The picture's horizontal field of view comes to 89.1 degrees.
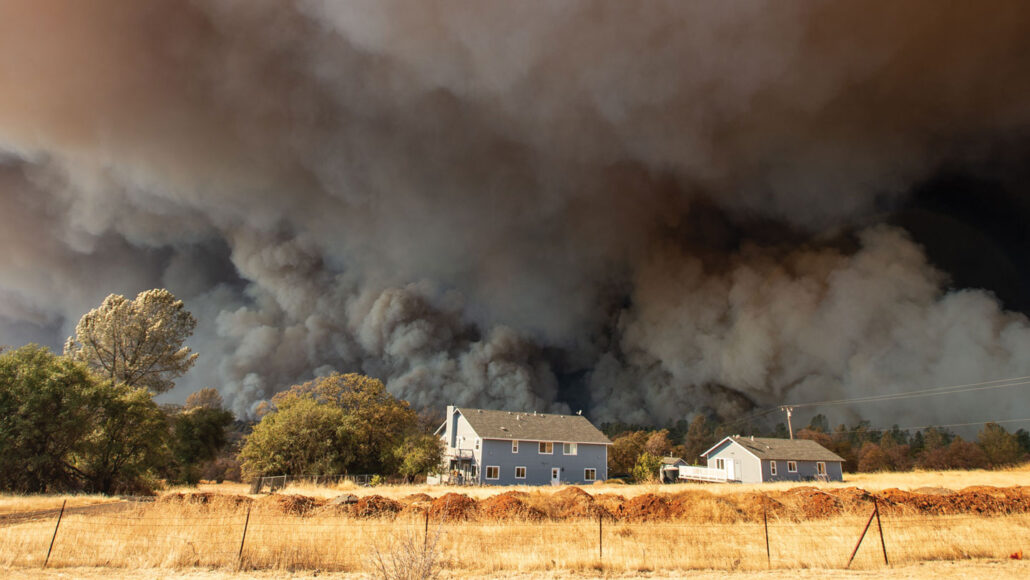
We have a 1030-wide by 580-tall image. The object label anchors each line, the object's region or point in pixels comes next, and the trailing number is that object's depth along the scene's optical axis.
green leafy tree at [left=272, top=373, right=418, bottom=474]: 39.94
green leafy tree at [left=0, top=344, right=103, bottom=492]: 25.34
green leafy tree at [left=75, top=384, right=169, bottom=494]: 29.39
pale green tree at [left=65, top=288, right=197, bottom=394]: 41.75
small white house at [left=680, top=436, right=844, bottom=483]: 50.94
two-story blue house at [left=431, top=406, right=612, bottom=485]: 44.75
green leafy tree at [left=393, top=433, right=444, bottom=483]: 39.38
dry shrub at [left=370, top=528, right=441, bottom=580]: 8.30
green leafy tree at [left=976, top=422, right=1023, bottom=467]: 66.69
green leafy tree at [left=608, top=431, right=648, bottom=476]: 70.12
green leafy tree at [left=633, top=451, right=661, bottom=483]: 46.99
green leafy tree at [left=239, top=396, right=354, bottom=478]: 36.28
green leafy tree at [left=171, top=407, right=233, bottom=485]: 41.28
